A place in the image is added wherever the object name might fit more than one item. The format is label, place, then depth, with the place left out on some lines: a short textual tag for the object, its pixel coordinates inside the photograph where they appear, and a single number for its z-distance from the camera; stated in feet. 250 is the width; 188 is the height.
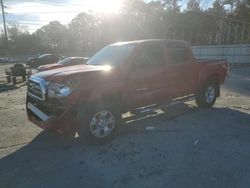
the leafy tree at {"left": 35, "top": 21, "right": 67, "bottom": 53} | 187.56
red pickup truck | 10.86
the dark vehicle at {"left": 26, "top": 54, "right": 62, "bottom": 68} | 76.81
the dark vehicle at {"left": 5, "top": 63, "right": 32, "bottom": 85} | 37.35
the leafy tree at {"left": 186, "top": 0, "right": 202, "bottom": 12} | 131.39
